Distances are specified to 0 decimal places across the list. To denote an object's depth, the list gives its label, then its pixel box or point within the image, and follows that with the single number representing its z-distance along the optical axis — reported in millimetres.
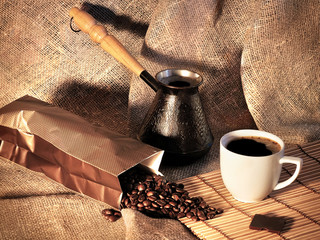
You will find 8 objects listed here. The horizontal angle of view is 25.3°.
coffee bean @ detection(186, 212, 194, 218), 769
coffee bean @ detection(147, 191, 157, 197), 790
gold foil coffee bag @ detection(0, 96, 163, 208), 803
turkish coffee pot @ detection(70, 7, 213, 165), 859
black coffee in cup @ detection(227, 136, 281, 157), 773
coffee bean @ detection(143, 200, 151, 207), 782
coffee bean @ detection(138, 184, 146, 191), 798
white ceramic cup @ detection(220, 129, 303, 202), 756
